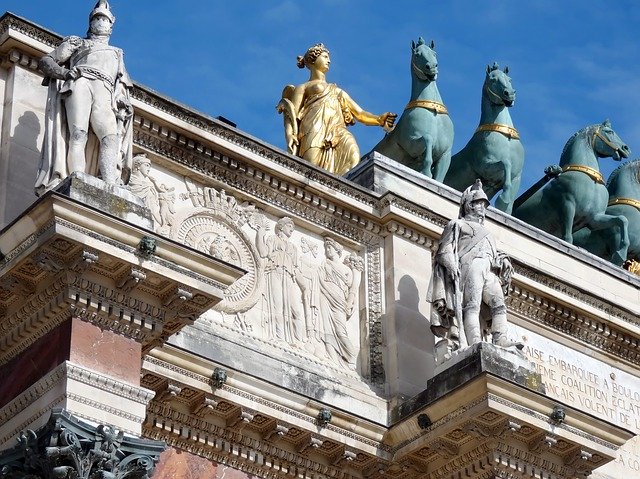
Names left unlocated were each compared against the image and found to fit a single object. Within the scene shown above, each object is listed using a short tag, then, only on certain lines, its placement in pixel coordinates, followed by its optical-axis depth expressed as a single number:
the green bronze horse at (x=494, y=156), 26.27
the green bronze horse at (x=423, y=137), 25.28
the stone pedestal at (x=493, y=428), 19.98
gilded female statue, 24.08
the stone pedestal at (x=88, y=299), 17.03
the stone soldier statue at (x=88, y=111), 18.27
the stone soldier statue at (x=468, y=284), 21.14
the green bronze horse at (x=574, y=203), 26.81
